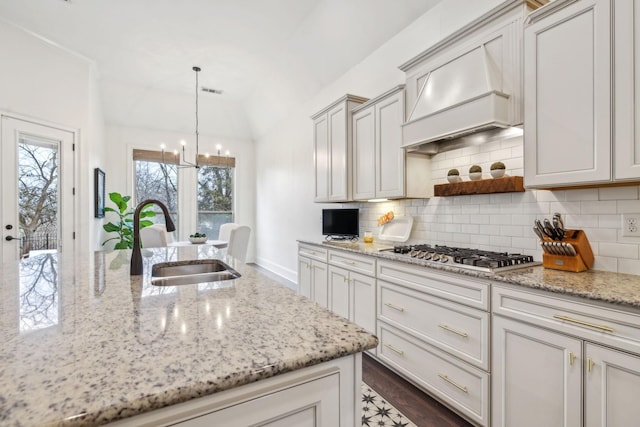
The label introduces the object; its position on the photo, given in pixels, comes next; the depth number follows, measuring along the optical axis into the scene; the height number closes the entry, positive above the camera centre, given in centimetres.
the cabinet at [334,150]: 339 +71
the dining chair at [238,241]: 456 -43
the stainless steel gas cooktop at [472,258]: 179 -29
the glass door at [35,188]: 343 +28
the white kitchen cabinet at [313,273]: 331 -68
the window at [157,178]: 627 +69
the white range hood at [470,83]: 194 +88
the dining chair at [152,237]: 436 -35
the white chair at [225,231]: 547 -33
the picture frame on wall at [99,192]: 470 +31
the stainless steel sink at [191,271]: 162 -34
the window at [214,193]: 688 +43
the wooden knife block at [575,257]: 173 -25
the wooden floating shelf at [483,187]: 208 +19
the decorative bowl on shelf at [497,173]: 220 +27
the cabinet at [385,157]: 275 +52
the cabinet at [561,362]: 126 -67
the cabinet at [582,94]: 145 +60
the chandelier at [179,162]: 642 +103
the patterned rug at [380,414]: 190 -127
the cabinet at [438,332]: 177 -77
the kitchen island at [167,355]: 55 -31
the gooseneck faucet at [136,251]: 149 -19
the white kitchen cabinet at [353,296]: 261 -75
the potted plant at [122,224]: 522 -21
